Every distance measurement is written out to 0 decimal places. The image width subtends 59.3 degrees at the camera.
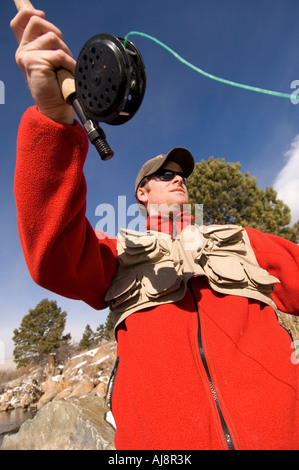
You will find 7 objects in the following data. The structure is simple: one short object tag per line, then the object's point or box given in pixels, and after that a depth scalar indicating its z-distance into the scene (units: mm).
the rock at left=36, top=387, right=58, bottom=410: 13580
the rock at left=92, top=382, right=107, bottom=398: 9808
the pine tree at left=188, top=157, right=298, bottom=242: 13688
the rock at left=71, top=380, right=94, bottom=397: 10656
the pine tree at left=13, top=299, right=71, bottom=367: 31016
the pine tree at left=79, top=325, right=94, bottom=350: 30095
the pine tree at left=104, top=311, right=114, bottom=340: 26297
